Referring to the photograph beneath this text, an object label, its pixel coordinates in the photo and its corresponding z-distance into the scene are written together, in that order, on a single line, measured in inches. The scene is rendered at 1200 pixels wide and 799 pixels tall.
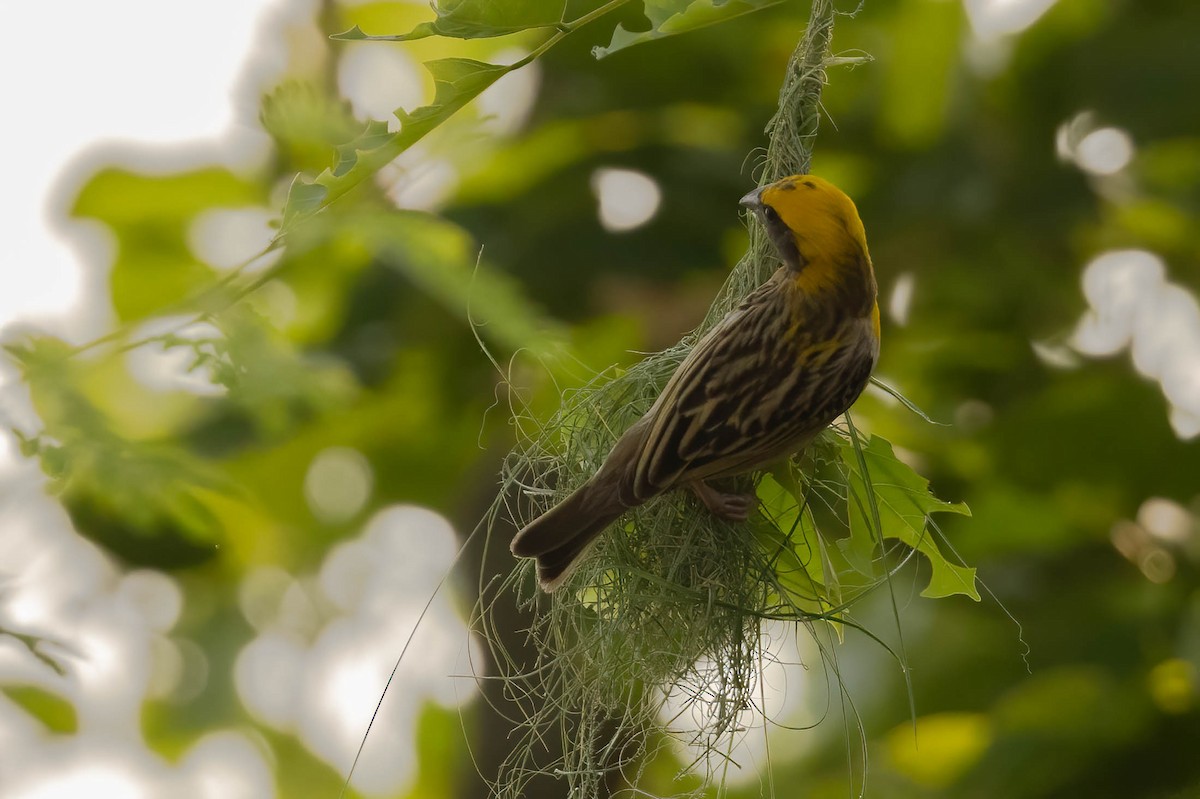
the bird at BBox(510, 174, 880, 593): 197.5
